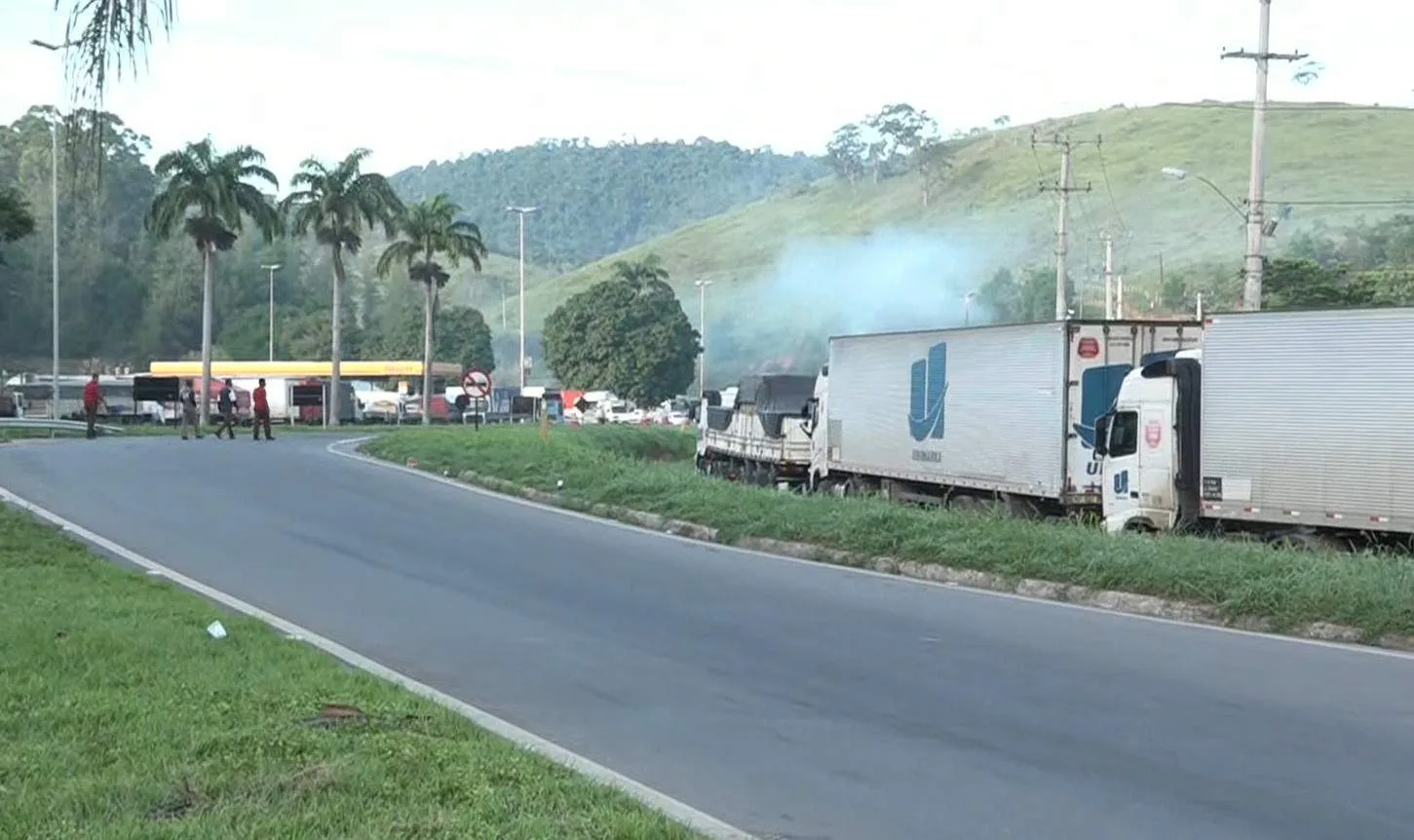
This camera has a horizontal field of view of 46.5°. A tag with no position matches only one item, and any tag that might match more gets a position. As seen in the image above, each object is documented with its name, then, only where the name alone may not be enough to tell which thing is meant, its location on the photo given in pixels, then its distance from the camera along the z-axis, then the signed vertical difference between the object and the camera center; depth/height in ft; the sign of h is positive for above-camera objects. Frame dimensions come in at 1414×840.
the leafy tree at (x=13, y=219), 109.70 +9.91
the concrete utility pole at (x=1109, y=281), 164.45 +9.94
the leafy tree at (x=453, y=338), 362.53 +7.44
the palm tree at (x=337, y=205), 211.82 +21.50
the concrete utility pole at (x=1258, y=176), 94.68 +12.22
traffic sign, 138.00 -0.85
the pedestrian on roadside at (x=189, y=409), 140.46 -3.53
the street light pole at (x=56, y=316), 154.88 +5.37
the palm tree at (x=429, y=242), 233.14 +18.54
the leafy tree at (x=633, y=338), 288.71 +6.43
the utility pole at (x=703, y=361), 304.91 +2.70
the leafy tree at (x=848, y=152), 512.63 +71.48
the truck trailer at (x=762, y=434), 112.88 -4.26
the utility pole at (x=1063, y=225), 141.49 +13.99
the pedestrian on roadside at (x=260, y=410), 144.15 -3.59
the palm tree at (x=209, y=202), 191.31 +19.62
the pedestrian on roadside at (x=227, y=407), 143.02 -3.43
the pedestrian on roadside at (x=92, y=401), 135.85 -2.78
